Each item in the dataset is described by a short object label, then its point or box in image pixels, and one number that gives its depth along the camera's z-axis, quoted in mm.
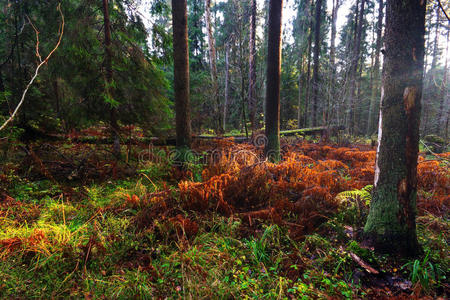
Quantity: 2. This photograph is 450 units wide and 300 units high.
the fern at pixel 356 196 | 3262
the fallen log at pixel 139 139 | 6589
